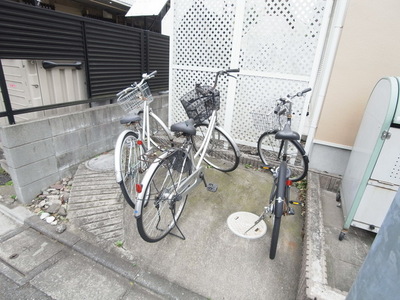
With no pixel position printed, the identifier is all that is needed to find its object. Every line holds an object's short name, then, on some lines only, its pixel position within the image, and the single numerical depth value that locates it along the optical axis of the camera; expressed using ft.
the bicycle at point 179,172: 7.41
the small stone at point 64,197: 10.35
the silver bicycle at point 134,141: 8.81
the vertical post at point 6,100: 8.71
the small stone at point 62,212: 9.64
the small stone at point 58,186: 11.00
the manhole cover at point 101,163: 12.21
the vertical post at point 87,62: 11.63
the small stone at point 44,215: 9.39
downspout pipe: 10.03
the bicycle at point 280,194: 7.06
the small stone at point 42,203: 9.98
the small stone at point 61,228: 8.74
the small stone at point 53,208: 9.70
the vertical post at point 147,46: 16.22
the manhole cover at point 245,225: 8.70
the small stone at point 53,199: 10.22
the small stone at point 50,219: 9.22
